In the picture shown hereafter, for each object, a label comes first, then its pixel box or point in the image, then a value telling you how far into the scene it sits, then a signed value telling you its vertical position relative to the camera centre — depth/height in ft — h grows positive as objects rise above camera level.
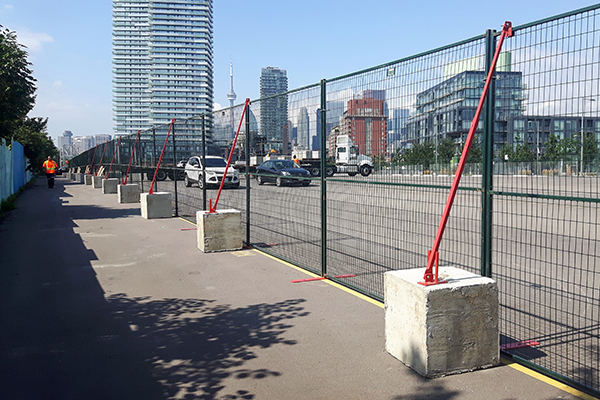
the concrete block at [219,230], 29.94 -3.73
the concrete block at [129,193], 65.62 -3.03
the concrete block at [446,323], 12.78 -4.13
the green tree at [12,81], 43.34 +8.42
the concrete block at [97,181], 100.31 -2.18
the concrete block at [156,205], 47.70 -3.46
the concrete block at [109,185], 84.84 -2.52
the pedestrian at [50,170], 99.35 +0.15
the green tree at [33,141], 127.63 +8.54
